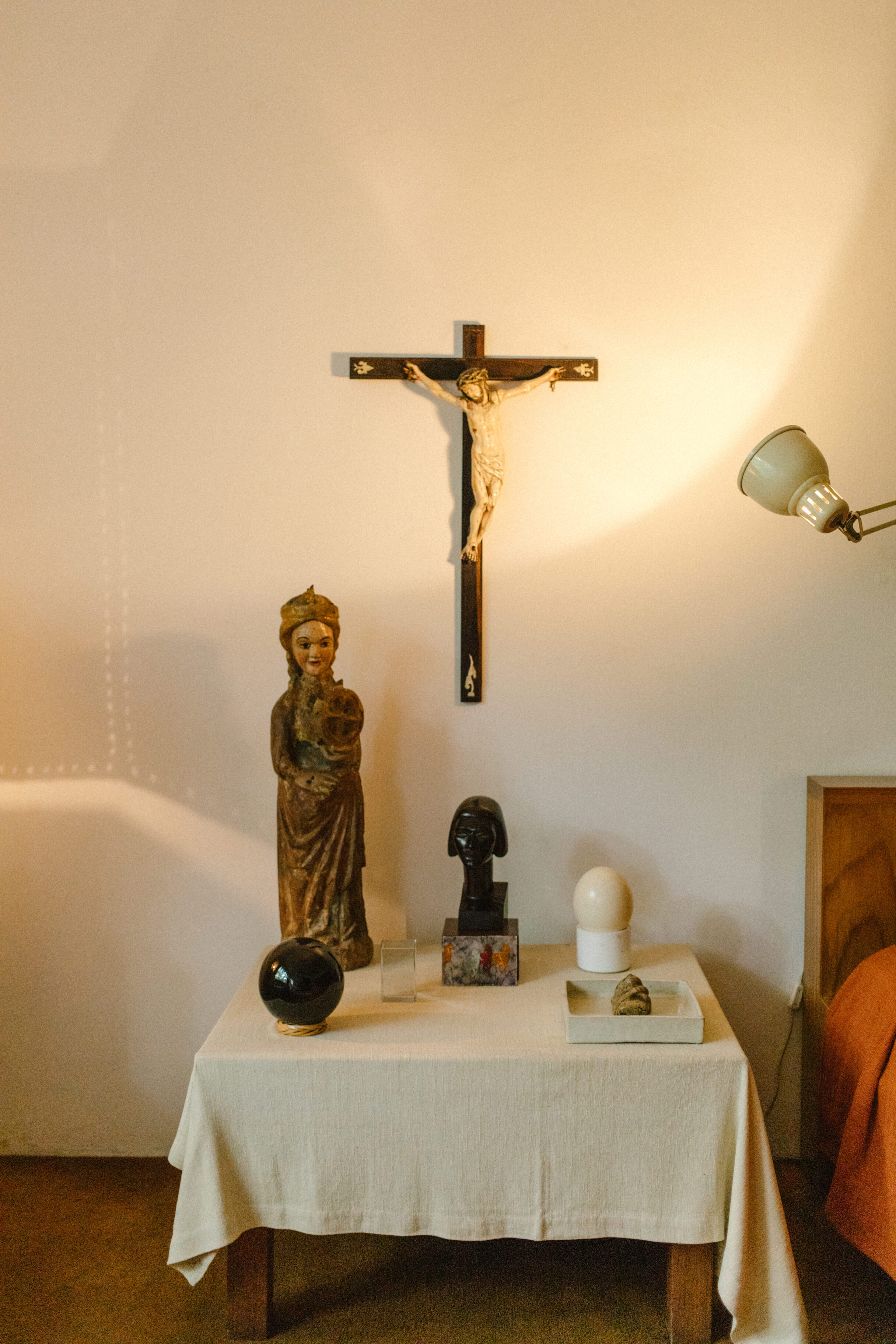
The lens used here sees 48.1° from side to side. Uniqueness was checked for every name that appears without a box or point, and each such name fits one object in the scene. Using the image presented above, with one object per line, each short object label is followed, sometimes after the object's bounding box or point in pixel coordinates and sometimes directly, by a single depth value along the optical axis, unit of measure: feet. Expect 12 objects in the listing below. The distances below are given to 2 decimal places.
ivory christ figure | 7.13
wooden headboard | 7.14
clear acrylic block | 6.24
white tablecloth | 5.56
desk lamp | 6.07
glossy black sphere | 5.66
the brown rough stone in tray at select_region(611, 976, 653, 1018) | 5.83
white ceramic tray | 5.66
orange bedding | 5.92
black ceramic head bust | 6.55
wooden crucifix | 7.13
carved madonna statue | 6.54
